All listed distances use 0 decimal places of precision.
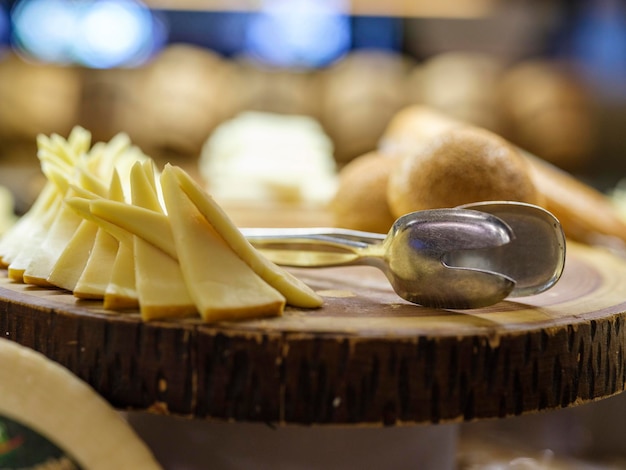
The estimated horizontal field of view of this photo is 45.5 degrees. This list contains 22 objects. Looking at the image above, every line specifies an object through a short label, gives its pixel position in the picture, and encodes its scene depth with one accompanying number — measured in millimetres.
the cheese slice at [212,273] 411
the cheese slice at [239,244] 450
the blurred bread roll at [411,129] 934
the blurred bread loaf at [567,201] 829
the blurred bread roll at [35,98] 2141
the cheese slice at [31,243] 516
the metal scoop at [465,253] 448
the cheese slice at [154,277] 411
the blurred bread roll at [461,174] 617
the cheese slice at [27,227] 583
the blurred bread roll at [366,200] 735
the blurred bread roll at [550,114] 2031
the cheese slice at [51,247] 498
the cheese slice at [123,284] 427
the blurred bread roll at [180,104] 2141
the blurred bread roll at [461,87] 2076
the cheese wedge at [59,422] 402
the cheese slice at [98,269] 449
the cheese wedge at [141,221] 450
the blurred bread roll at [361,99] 2109
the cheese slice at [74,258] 483
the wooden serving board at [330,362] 395
